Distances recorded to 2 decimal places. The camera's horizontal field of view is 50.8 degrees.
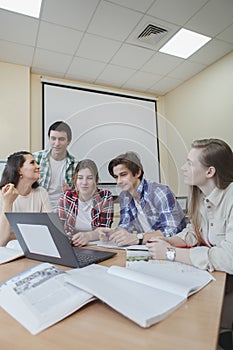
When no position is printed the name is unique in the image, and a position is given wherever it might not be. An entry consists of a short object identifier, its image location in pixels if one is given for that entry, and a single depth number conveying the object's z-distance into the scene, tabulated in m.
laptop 0.61
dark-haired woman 1.22
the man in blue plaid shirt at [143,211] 0.84
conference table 0.33
